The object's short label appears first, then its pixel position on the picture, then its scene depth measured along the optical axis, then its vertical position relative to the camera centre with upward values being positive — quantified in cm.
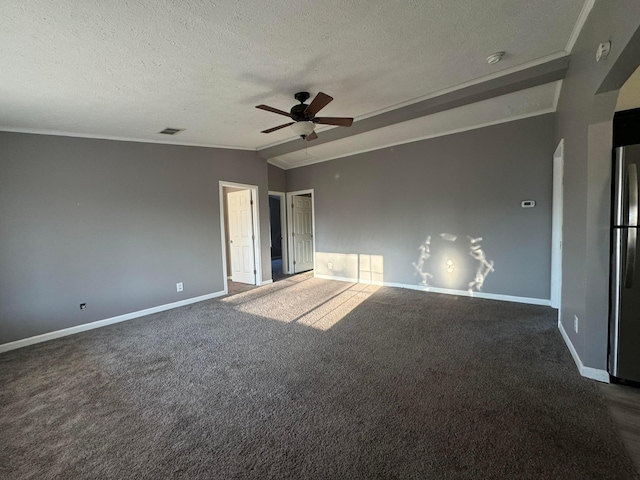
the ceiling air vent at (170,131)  400 +139
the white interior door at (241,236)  601 -19
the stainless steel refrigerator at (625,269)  203 -38
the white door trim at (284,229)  714 -8
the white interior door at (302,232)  719 -18
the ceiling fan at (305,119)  302 +113
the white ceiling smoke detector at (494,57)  260 +149
